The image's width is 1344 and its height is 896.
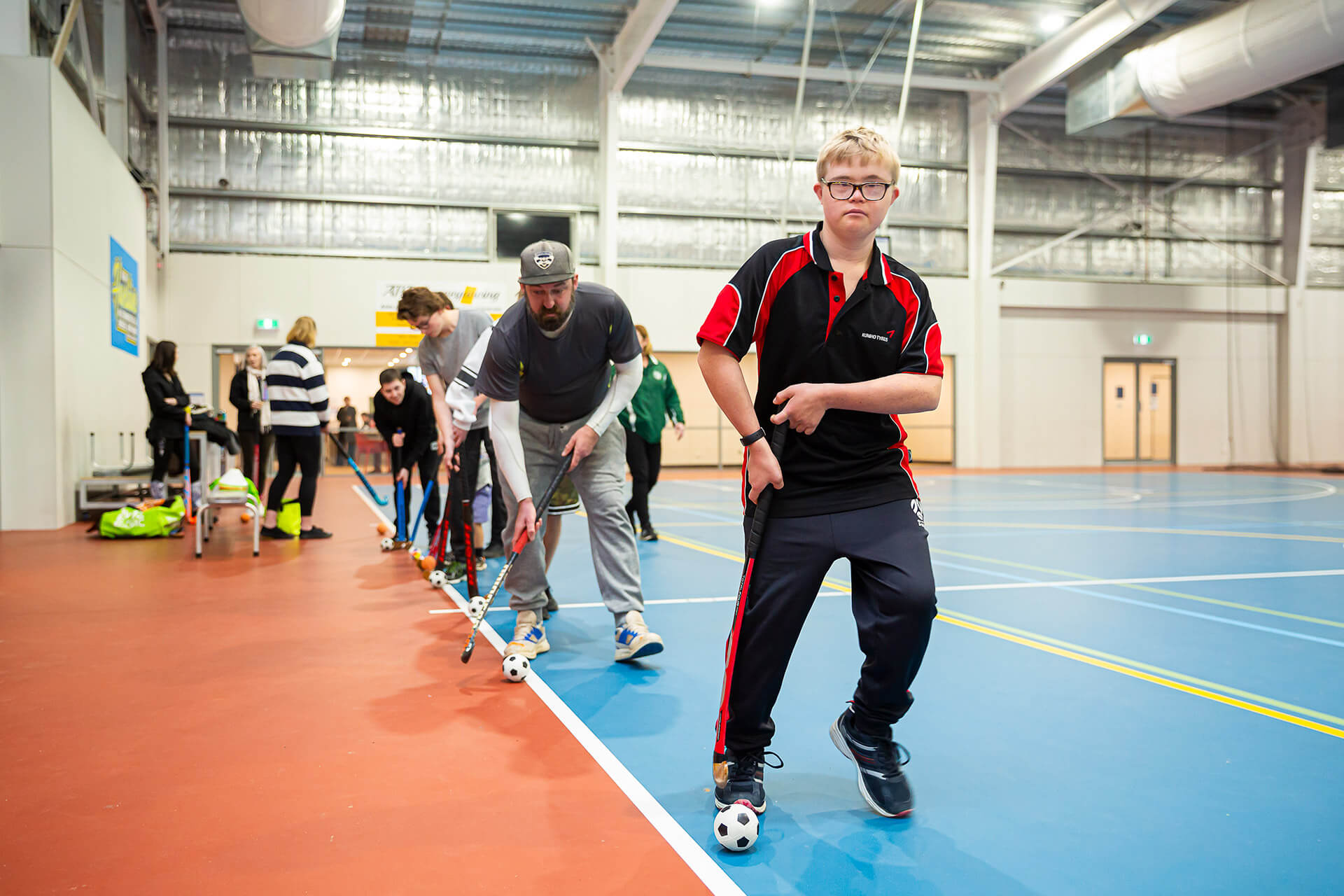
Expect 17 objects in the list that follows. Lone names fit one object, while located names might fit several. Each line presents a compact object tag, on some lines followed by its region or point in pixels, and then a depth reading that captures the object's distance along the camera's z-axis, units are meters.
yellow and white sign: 19.27
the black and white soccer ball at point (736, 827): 2.32
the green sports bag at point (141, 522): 9.19
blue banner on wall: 13.40
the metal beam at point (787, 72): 20.19
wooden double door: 24.20
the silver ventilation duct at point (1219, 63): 14.59
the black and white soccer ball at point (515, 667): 3.94
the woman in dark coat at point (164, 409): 9.89
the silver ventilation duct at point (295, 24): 11.87
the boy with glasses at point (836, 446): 2.47
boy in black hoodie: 7.73
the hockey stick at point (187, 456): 9.65
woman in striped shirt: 8.66
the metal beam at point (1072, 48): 16.59
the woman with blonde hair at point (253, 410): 11.55
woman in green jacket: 8.76
